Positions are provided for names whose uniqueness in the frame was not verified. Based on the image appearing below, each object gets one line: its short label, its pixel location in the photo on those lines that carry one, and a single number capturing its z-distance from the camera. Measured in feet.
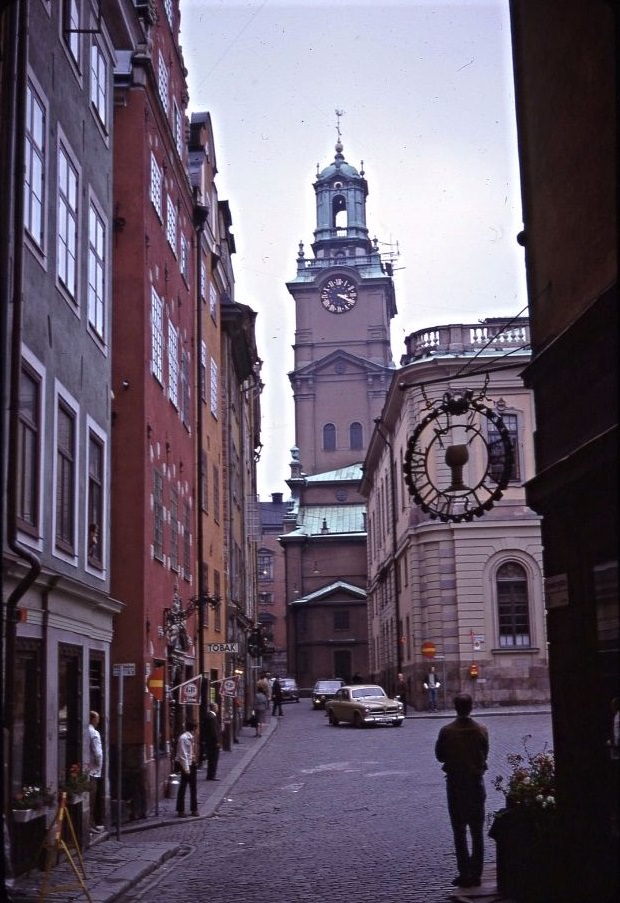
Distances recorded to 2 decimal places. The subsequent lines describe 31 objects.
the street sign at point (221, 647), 98.12
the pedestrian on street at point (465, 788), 42.22
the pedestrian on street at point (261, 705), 149.83
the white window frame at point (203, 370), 112.87
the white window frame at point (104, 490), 64.24
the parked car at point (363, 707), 145.18
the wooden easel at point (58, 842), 41.14
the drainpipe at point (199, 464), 104.99
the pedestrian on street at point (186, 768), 71.20
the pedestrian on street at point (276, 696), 191.53
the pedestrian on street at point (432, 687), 163.85
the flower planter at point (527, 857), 37.27
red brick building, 76.07
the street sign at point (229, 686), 106.24
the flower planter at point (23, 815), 44.83
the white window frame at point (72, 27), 59.93
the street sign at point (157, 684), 72.69
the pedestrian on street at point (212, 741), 86.48
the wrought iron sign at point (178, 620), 86.07
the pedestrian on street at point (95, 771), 60.13
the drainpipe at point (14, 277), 43.14
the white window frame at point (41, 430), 49.88
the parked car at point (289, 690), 257.46
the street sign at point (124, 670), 63.52
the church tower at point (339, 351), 321.11
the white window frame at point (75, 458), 54.75
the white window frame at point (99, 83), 66.80
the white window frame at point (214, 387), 122.28
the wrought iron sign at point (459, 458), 45.52
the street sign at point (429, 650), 160.45
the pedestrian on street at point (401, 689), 181.04
